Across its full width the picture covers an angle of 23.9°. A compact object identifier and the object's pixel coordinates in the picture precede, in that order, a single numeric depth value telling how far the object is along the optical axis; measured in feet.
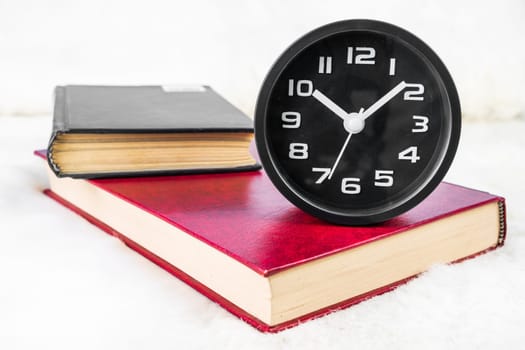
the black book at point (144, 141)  2.33
